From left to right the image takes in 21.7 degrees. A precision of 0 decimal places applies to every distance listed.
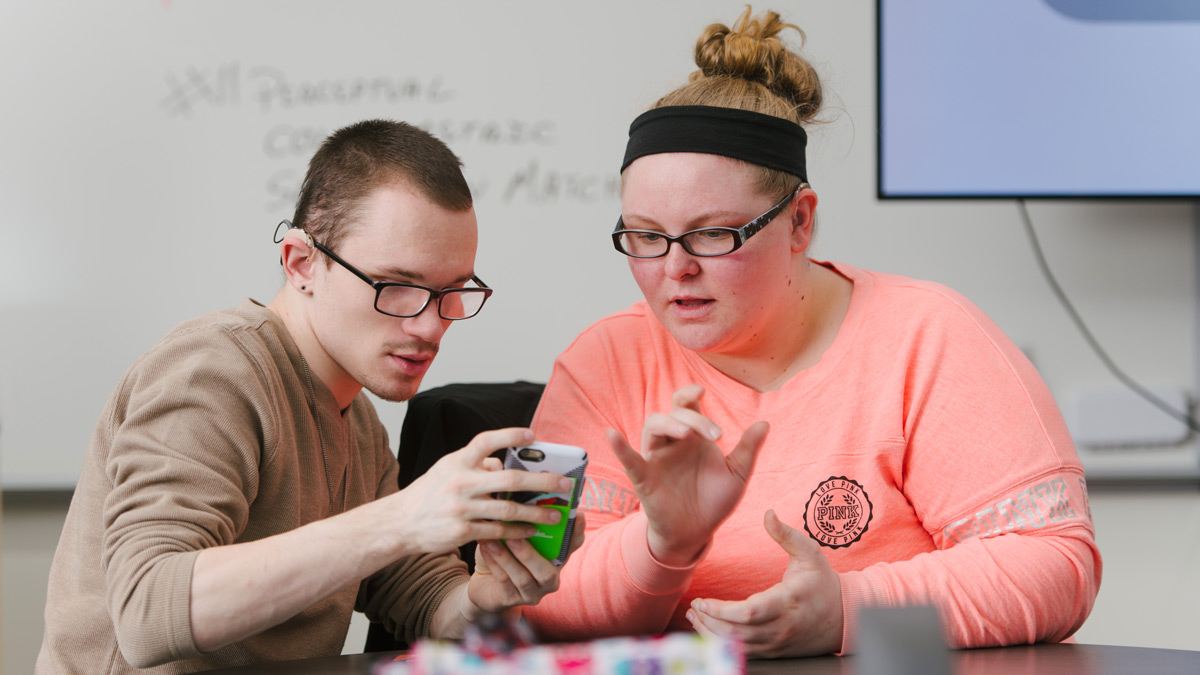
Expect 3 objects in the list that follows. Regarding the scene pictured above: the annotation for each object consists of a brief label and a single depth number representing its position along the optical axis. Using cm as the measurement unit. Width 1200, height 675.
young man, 282
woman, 290
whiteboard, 358
